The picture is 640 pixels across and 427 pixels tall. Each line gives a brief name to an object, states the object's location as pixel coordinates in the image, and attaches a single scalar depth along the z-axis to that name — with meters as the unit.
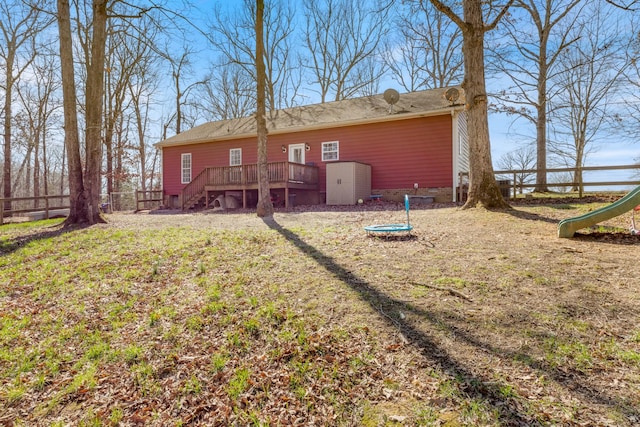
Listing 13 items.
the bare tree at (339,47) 24.36
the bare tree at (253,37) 20.08
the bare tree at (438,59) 20.88
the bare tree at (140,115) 23.55
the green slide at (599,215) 5.26
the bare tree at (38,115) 23.03
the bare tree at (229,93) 26.77
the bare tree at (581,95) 17.52
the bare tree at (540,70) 15.41
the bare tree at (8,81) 18.50
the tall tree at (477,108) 8.45
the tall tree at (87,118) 9.15
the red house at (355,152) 13.16
